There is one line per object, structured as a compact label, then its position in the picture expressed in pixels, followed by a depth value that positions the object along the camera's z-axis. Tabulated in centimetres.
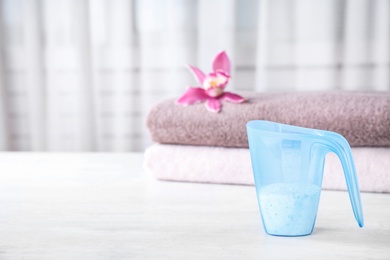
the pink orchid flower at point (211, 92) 102
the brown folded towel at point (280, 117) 93
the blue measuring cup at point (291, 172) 76
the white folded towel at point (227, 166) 94
